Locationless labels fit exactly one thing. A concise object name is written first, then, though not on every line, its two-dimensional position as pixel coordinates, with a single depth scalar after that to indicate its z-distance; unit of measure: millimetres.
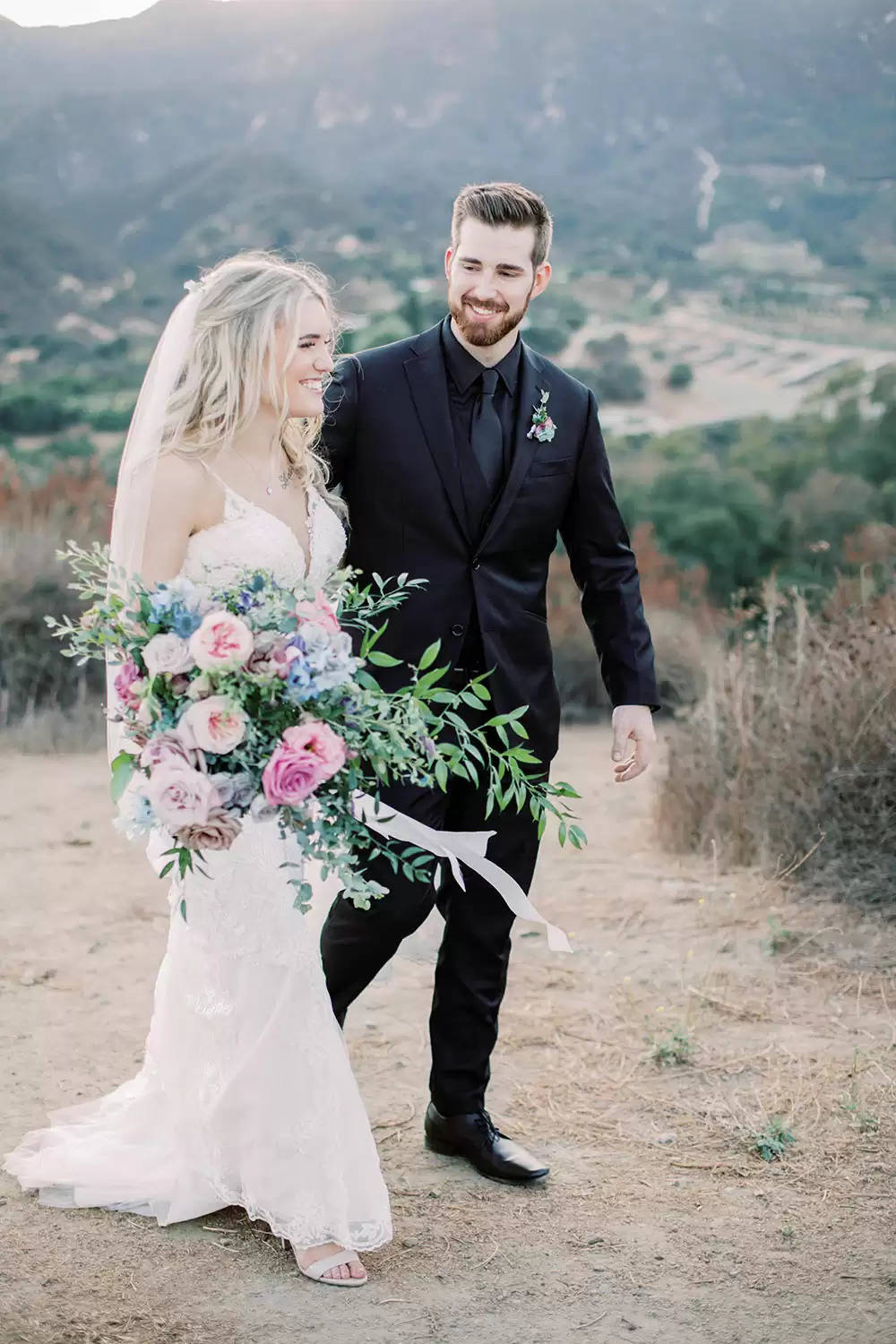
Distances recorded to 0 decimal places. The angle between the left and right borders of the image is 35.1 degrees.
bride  3057
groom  3318
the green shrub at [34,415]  20328
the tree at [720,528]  12555
